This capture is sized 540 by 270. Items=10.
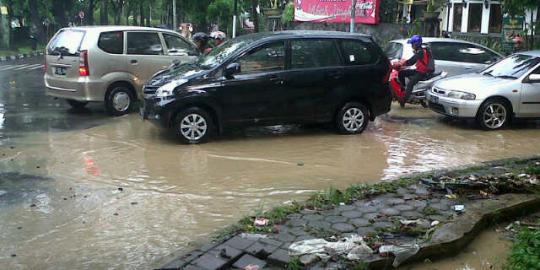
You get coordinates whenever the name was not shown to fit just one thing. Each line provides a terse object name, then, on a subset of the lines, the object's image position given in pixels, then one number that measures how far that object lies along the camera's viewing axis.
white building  25.72
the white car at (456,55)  13.59
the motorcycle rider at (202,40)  14.77
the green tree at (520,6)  15.31
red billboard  23.00
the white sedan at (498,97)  10.56
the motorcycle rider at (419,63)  12.49
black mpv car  8.89
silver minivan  11.08
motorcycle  12.95
